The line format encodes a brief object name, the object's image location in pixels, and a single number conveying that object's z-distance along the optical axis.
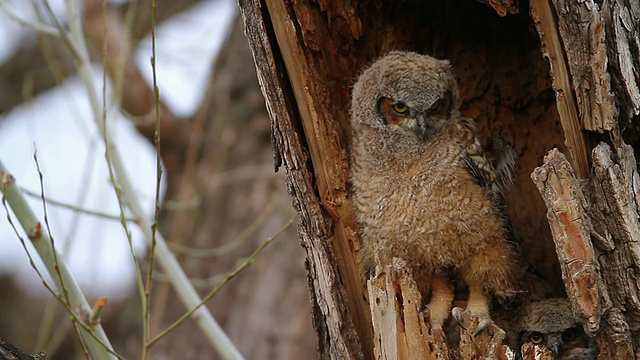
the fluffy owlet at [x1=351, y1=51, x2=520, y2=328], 6.45
